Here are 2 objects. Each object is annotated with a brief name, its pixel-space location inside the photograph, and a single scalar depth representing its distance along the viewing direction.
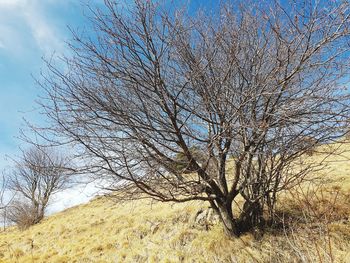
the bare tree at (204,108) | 4.52
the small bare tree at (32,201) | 16.81
